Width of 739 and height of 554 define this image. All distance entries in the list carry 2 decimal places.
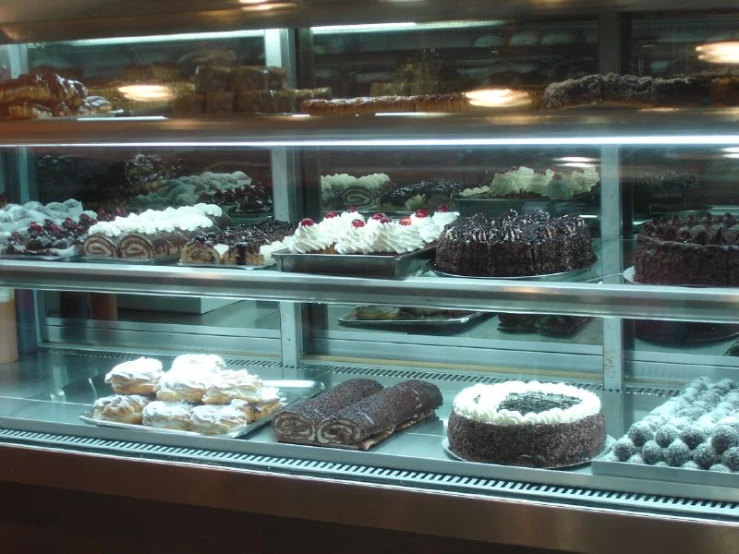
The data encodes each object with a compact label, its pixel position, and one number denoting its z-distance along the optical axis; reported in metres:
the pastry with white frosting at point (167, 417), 3.20
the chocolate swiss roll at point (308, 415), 3.01
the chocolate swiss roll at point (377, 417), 2.94
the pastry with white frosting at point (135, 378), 3.45
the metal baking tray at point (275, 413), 3.13
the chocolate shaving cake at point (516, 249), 2.96
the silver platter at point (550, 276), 2.90
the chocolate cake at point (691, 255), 2.64
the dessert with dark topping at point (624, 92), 2.53
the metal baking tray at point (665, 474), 2.50
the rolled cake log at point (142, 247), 3.52
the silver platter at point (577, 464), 2.73
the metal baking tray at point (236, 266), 3.29
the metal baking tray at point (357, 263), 2.96
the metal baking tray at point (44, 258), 3.56
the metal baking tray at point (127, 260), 3.50
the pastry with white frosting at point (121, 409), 3.28
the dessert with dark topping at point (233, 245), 3.34
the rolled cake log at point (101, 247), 3.57
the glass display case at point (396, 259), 2.62
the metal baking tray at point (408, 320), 3.56
